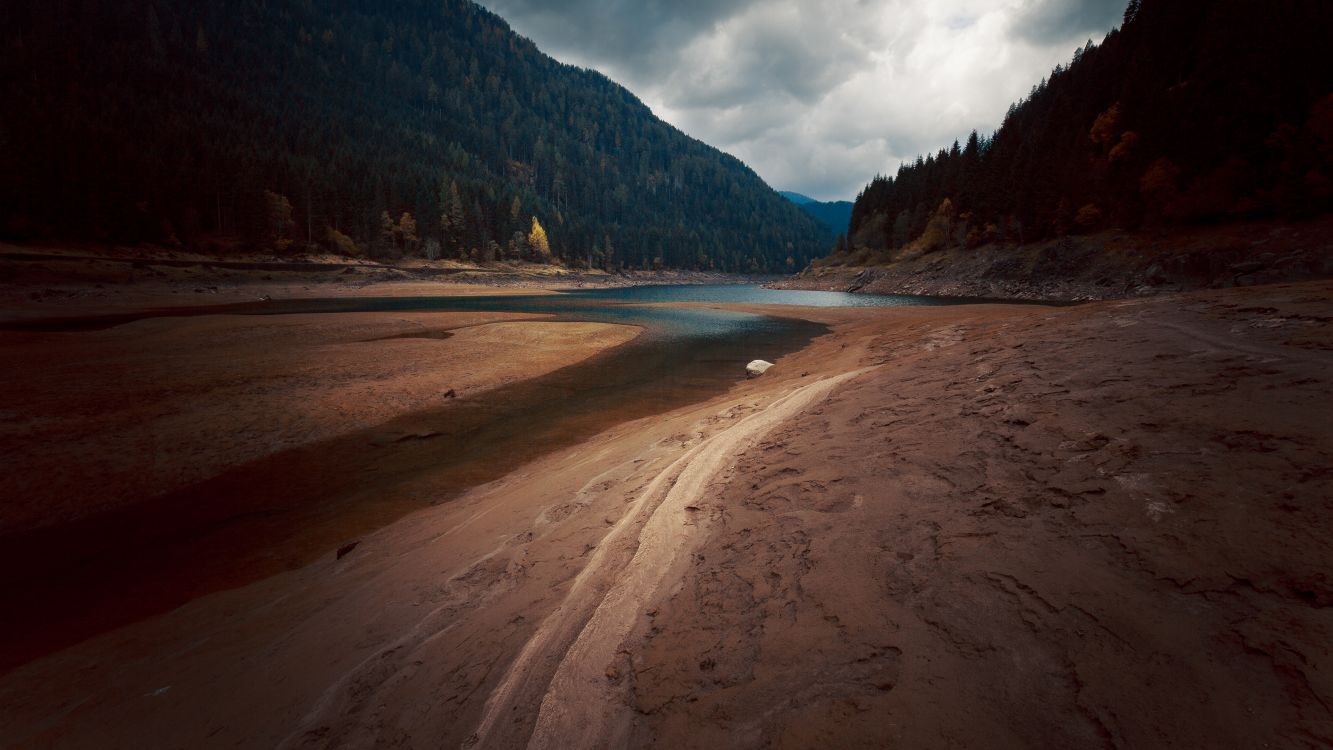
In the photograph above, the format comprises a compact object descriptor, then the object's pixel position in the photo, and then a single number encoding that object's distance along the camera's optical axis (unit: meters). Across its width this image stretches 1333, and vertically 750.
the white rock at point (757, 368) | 15.89
